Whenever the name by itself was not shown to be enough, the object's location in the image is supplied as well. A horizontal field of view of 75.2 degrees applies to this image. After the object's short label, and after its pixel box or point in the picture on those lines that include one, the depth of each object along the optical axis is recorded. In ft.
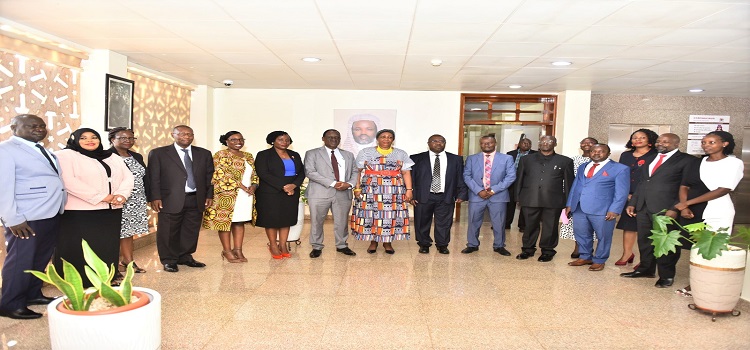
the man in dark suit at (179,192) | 16.05
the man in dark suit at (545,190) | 18.44
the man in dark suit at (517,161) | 25.31
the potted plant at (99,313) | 7.64
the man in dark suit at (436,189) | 19.47
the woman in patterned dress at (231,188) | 16.93
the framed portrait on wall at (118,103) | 18.48
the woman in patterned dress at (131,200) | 15.60
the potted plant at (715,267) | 12.50
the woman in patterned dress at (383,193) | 18.75
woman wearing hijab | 12.59
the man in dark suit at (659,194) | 15.40
